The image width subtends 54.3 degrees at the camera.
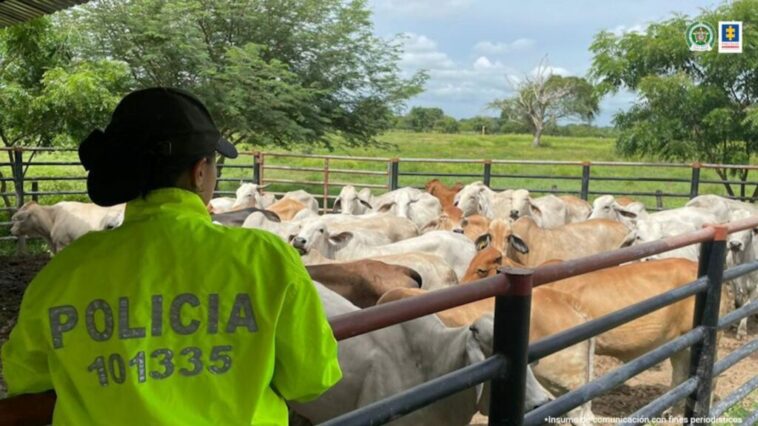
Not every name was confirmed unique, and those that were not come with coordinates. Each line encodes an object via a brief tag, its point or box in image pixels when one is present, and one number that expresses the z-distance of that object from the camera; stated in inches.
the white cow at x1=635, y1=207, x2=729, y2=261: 366.0
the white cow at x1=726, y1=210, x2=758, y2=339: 316.5
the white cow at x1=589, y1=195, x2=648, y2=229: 421.5
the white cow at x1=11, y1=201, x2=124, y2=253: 428.5
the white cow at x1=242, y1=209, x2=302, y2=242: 340.8
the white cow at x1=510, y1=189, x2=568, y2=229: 450.6
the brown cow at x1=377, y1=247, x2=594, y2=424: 183.9
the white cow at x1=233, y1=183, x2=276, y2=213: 488.4
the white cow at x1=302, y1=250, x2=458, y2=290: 264.3
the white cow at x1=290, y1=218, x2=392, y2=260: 315.6
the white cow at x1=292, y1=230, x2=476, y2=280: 306.0
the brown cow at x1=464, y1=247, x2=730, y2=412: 221.0
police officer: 59.2
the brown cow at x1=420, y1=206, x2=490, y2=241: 364.5
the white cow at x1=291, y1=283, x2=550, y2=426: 137.4
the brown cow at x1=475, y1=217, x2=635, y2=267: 348.8
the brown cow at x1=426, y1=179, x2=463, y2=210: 531.8
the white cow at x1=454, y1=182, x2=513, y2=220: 469.1
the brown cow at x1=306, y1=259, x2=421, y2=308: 225.6
